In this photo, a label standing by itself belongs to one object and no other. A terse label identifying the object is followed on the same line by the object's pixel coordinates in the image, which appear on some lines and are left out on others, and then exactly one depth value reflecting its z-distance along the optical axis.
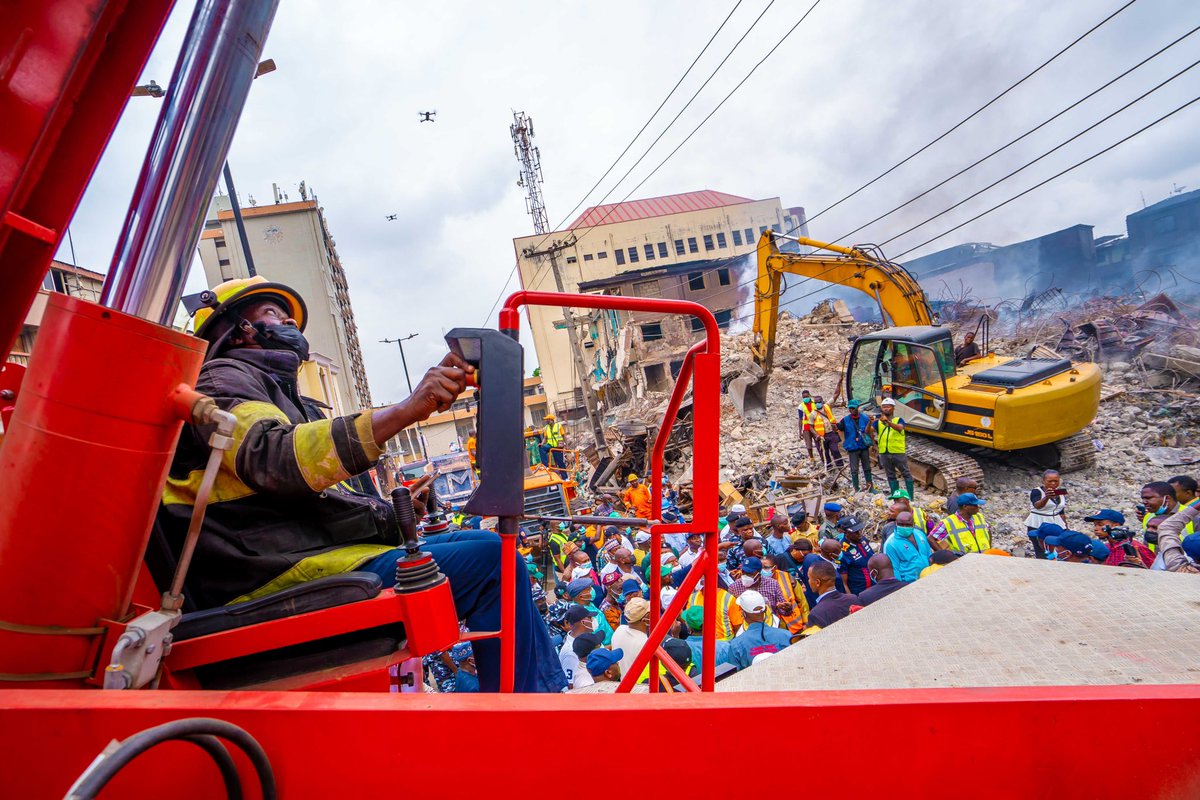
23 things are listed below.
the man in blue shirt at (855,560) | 7.20
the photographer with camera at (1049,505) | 8.39
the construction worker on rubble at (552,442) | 21.13
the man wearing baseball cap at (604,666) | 5.07
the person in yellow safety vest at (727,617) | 6.25
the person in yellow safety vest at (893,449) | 12.24
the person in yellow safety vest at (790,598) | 6.84
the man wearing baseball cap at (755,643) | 5.21
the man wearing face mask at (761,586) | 6.86
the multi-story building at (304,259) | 36.81
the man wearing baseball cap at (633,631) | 5.50
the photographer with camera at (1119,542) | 6.25
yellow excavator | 10.55
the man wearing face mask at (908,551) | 6.80
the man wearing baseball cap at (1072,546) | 6.28
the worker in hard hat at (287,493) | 1.68
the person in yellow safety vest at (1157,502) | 6.60
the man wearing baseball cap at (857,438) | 13.20
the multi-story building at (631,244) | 47.47
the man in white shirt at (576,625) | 6.00
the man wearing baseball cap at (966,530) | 7.51
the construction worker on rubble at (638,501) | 13.70
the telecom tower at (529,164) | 50.94
